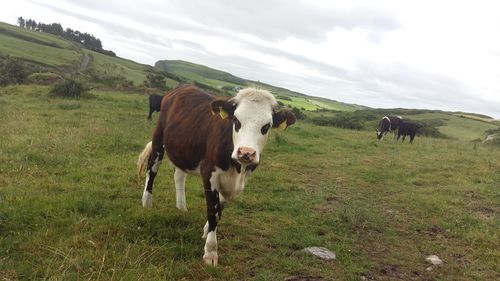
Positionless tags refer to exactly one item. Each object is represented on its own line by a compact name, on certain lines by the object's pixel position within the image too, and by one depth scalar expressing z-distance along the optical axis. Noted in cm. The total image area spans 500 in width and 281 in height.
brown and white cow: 532
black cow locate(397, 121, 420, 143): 2884
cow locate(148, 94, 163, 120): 2049
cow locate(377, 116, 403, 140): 2764
